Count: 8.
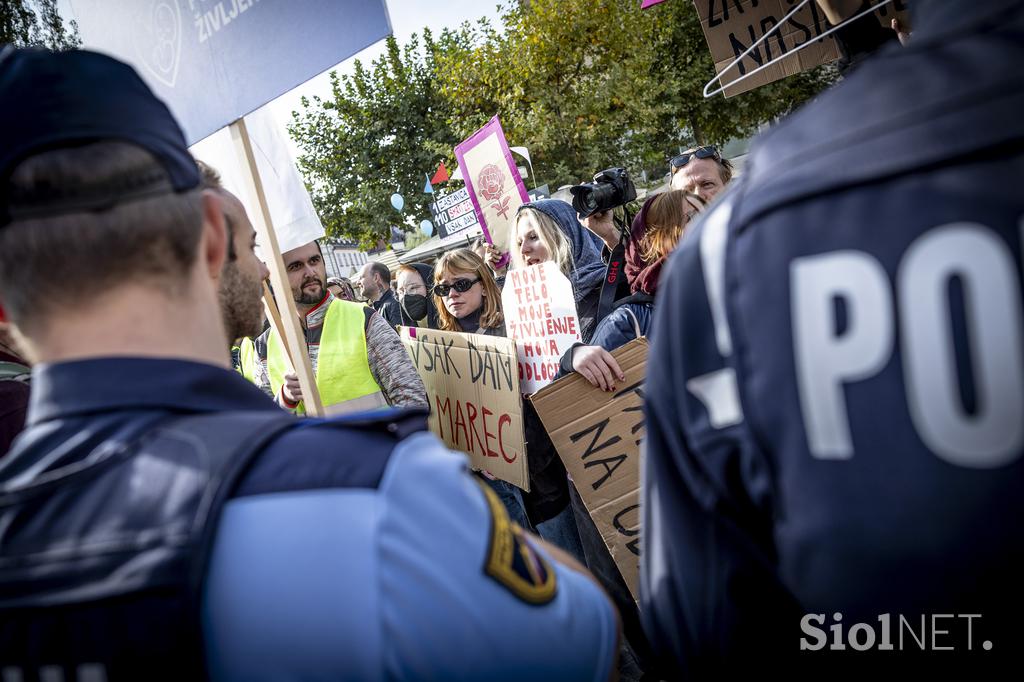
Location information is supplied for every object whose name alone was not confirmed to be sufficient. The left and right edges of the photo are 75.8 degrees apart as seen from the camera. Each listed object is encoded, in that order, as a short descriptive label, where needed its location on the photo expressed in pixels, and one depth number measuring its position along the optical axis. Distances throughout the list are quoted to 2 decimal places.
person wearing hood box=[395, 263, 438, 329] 5.39
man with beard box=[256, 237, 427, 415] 3.10
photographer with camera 3.41
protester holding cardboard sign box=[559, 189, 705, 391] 2.64
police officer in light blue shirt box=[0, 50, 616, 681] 0.72
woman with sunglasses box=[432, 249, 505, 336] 3.77
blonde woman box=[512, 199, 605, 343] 3.29
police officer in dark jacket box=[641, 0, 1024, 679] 0.59
